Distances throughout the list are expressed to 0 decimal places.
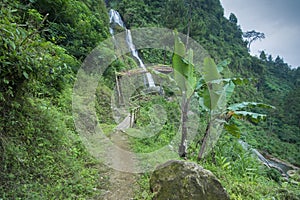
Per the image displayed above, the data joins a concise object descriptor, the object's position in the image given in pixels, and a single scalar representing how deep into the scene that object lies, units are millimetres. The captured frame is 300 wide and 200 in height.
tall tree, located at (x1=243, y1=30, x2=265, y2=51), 50562
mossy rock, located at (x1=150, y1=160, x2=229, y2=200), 3418
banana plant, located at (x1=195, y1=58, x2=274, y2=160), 5121
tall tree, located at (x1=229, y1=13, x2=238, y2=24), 48062
